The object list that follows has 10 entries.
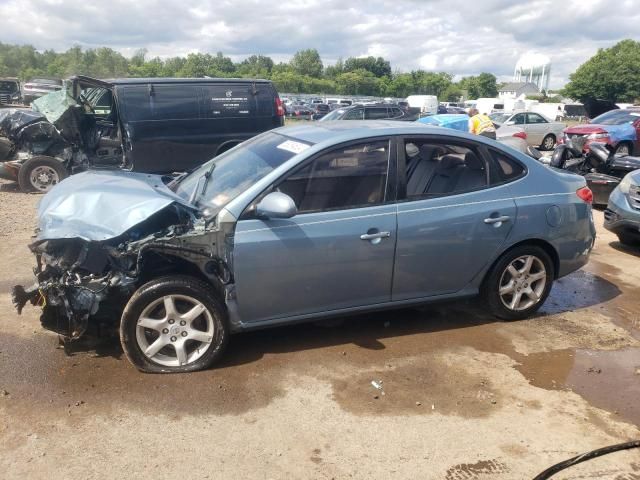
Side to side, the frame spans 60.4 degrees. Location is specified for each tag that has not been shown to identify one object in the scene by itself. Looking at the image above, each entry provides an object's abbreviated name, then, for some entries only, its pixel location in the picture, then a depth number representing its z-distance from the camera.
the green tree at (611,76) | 74.81
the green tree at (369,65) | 135.12
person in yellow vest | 10.87
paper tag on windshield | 4.11
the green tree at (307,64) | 119.72
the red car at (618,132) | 14.80
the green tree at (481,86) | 113.62
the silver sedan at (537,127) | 20.84
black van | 8.56
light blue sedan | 3.65
